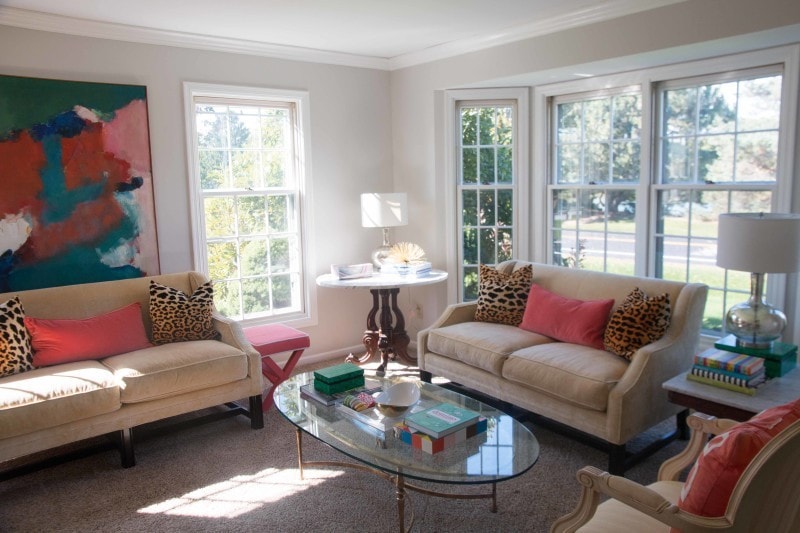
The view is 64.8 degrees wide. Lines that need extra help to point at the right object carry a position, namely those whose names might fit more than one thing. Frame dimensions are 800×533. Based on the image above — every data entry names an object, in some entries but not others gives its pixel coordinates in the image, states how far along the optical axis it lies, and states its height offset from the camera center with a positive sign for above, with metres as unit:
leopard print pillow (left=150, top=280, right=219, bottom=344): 3.85 -0.70
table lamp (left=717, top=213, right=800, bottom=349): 2.86 -0.32
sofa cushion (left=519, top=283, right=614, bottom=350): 3.55 -0.73
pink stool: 4.11 -0.96
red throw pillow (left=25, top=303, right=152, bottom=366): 3.47 -0.76
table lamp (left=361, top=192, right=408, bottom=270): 4.88 -0.11
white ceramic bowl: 2.83 -0.93
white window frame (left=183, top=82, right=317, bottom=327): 4.45 +0.18
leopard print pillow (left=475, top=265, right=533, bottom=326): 4.10 -0.67
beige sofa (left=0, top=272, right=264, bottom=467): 3.02 -0.94
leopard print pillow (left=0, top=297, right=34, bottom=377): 3.29 -0.73
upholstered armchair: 1.61 -0.86
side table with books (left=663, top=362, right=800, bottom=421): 2.72 -0.92
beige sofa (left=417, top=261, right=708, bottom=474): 3.05 -0.92
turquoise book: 2.52 -0.93
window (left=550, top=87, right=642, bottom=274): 4.41 +0.08
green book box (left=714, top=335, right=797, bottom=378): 2.97 -0.80
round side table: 4.69 -0.96
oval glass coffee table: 2.31 -1.00
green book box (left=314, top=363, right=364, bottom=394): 3.09 -0.90
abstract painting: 3.82 +0.12
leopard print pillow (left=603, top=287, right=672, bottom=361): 3.29 -0.71
